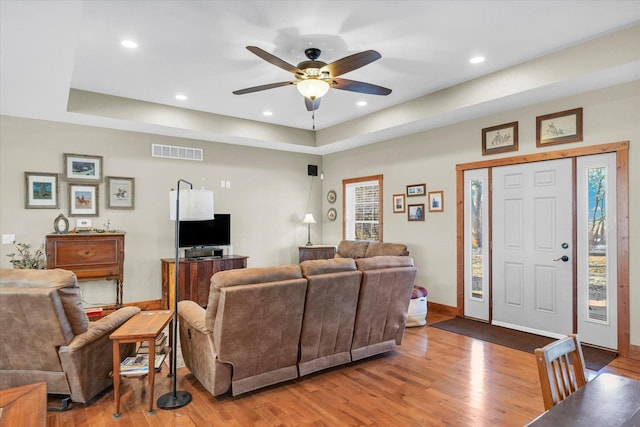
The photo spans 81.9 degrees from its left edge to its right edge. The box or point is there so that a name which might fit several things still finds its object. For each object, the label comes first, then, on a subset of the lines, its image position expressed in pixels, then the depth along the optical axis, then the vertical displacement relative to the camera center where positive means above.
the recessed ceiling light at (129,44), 3.50 +1.67
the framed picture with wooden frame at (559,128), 4.14 +1.03
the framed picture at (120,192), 5.58 +0.38
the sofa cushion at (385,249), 5.63 -0.52
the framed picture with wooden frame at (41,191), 5.02 +0.36
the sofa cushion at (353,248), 6.29 -0.56
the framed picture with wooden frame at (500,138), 4.71 +1.02
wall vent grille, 5.98 +1.08
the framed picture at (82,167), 5.27 +0.72
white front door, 4.27 -0.38
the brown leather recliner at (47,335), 2.46 -0.83
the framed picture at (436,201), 5.59 +0.24
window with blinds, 6.79 +0.16
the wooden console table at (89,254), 4.75 -0.50
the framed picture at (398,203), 6.23 +0.23
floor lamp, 2.97 +0.06
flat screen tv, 5.92 -0.26
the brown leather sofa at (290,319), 2.69 -0.84
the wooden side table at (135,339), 2.56 -0.85
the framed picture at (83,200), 5.31 +0.25
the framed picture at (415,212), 5.89 +0.07
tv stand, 5.57 -0.94
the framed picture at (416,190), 5.86 +0.43
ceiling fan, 3.15 +1.32
